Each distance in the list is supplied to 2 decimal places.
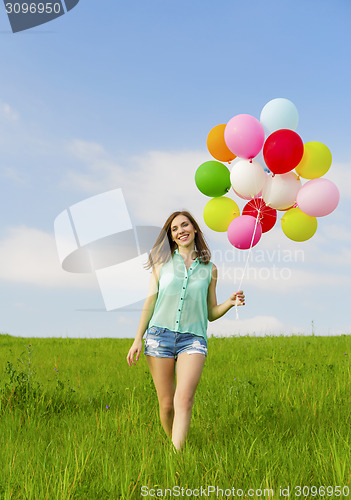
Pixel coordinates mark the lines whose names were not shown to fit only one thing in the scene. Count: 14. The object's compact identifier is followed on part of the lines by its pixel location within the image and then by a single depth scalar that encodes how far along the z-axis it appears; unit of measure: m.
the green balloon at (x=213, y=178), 4.89
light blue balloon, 4.93
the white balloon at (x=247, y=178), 4.65
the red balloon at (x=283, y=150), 4.49
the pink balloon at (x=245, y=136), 4.60
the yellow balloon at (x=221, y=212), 4.89
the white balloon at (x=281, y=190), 4.79
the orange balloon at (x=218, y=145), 5.04
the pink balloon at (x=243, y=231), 4.57
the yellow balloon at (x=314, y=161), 4.80
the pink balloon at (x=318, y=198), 4.66
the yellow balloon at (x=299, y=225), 4.89
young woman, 3.54
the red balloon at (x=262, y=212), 4.89
